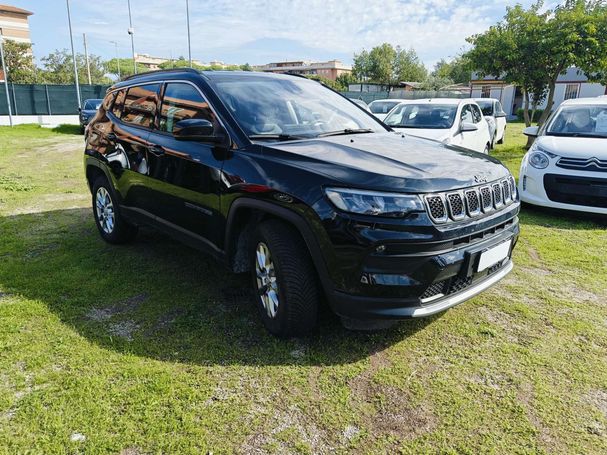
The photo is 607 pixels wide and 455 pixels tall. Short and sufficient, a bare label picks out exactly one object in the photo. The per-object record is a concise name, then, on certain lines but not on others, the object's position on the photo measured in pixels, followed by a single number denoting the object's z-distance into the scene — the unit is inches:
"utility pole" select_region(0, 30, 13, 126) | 850.9
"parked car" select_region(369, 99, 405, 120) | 611.2
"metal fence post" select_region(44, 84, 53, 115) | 961.6
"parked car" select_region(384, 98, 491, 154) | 326.7
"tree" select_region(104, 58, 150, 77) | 3686.0
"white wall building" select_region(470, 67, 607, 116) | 1411.2
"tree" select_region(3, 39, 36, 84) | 1876.2
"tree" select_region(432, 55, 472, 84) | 2820.9
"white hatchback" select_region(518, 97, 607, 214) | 233.0
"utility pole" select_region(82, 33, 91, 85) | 2181.1
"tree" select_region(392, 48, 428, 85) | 3078.2
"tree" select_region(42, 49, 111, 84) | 2082.3
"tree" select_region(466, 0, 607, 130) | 474.6
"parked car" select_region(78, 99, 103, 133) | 741.3
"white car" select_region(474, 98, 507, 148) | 570.0
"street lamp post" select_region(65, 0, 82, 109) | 980.5
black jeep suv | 101.4
